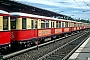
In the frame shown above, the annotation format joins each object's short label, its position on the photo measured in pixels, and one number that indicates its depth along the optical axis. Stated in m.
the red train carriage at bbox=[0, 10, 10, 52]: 6.55
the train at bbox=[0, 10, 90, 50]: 6.79
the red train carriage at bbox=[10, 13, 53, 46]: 8.35
